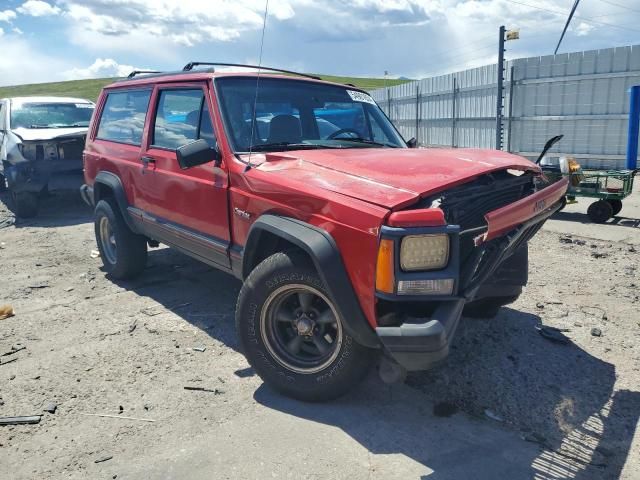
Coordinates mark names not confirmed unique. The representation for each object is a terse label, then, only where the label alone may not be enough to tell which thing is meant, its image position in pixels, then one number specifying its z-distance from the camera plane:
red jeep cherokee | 2.67
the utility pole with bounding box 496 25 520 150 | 9.23
